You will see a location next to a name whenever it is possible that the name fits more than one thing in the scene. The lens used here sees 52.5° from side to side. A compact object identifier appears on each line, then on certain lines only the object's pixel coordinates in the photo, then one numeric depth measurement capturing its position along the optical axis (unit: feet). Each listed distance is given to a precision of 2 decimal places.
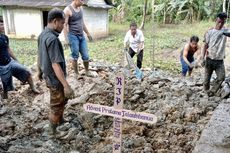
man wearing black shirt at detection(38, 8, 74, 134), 9.37
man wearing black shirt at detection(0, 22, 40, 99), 13.86
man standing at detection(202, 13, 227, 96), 13.58
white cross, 7.12
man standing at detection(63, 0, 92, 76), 14.66
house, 44.26
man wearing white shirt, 18.93
